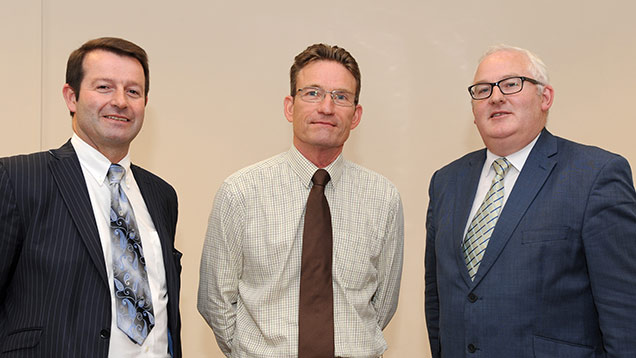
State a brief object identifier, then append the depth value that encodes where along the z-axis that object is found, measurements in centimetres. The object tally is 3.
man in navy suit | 195
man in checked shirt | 231
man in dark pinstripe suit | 186
